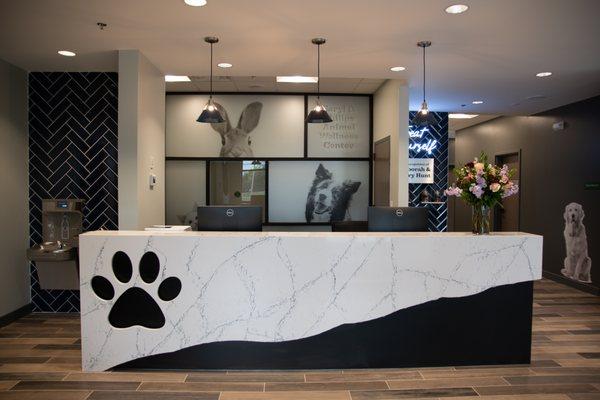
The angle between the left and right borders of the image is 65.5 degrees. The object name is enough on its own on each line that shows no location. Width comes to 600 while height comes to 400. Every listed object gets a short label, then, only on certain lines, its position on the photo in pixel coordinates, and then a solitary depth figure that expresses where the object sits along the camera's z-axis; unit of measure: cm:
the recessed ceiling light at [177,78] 616
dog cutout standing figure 662
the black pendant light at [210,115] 449
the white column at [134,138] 456
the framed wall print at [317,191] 708
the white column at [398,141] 565
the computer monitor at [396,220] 396
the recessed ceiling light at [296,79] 616
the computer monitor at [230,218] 385
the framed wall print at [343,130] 703
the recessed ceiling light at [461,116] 902
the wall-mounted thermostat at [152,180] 501
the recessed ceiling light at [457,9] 337
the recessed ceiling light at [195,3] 332
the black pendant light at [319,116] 464
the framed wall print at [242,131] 701
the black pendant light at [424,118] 486
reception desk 346
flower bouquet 363
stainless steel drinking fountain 483
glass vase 371
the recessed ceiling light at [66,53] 452
